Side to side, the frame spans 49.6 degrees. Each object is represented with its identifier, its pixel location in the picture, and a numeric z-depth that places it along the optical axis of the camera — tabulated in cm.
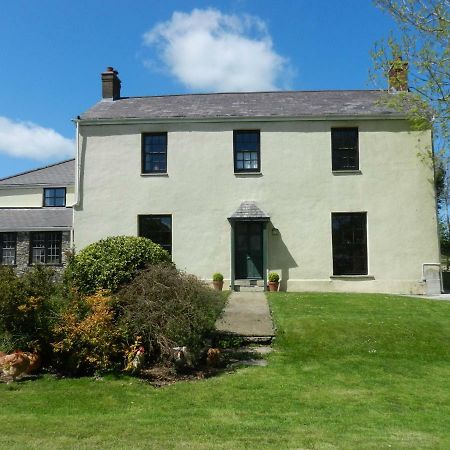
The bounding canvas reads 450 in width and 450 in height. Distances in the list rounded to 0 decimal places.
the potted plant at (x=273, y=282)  1892
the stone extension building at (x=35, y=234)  2630
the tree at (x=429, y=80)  1579
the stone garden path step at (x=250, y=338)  1158
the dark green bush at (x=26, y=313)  899
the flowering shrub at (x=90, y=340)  888
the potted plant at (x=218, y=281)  1906
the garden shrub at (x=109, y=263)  1035
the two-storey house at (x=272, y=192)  1939
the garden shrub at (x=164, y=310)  920
